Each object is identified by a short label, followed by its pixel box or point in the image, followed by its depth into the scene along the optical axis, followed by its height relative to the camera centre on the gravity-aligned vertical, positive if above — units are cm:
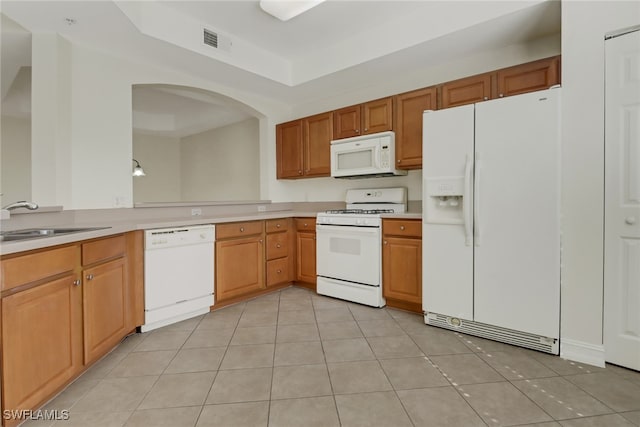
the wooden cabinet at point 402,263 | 284 -50
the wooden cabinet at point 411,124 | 305 +86
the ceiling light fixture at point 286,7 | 247 +163
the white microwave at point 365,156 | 328 +59
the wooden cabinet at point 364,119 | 333 +102
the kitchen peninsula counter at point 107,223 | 145 -10
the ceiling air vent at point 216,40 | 295 +164
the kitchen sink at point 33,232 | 190 -14
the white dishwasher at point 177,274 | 254 -55
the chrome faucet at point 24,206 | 188 +3
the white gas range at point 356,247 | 305 -38
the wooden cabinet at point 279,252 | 354 -49
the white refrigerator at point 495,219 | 209 -7
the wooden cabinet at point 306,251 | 364 -48
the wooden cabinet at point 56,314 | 137 -55
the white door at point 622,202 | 186 +5
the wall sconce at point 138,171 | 462 +59
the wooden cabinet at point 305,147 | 386 +82
